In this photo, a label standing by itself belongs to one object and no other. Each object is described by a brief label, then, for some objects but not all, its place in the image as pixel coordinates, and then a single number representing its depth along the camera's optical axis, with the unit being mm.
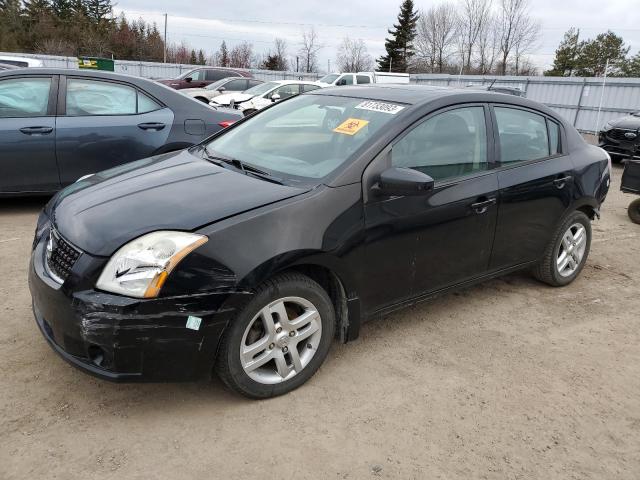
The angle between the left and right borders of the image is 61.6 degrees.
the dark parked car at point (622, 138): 11269
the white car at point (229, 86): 17297
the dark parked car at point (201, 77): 21219
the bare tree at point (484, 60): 52094
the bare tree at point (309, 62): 60188
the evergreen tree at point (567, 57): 48525
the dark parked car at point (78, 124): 5414
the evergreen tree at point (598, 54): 47688
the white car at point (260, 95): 14117
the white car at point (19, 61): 15079
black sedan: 2408
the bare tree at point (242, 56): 63312
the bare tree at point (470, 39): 52575
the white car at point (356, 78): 19952
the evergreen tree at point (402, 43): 56312
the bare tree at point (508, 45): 49906
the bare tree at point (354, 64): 59269
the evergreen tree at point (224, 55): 62625
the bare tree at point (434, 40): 56312
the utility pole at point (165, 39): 54500
